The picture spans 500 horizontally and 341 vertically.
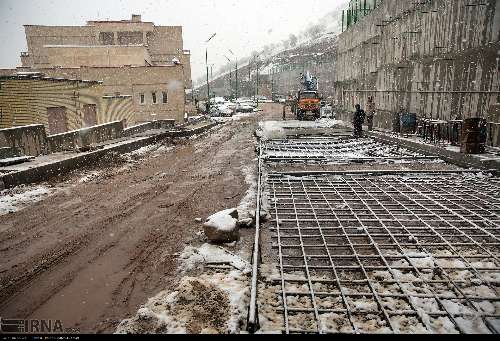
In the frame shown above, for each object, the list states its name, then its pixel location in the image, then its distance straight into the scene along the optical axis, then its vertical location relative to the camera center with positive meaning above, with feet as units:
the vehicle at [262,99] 254.76 +6.25
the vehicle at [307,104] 100.37 +0.52
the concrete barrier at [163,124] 82.12 -3.97
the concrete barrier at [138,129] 65.96 -4.39
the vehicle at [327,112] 115.49 -2.60
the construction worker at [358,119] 55.57 -2.44
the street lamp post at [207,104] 151.23 +1.48
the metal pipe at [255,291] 10.50 -6.86
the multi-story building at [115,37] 178.60 +40.98
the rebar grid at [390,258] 11.26 -7.22
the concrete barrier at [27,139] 38.04 -3.37
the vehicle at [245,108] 165.27 -0.62
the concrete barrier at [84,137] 44.96 -4.17
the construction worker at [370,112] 60.59 -1.42
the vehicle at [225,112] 142.31 -2.02
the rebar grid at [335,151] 38.37 -6.20
